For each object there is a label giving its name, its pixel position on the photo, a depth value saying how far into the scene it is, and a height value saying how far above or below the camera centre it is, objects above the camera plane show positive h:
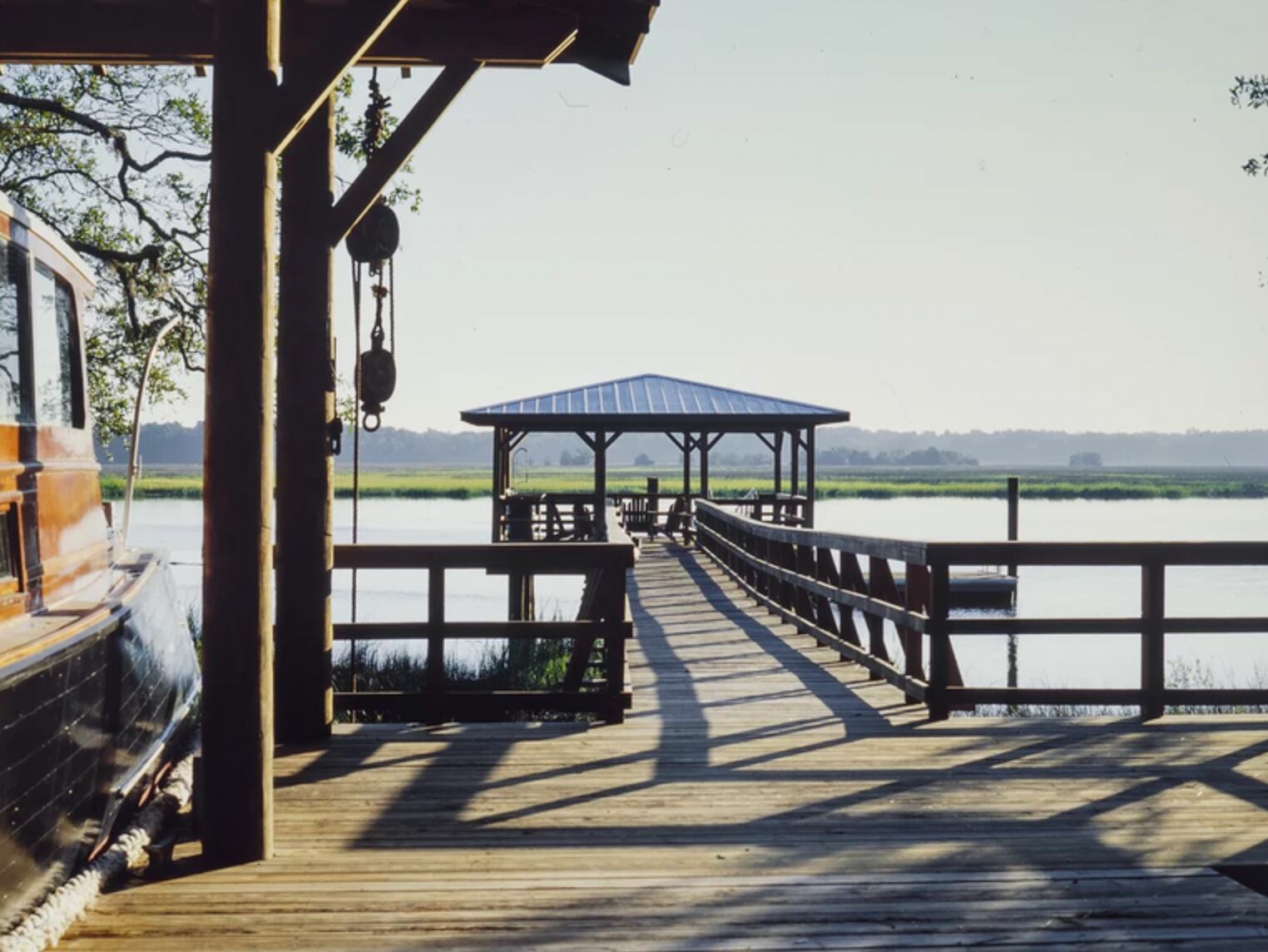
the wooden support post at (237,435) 4.34 +0.07
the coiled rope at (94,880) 3.46 -1.30
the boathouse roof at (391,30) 6.21 +2.10
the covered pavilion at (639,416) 21.64 +0.69
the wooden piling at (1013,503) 27.64 -1.02
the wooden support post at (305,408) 6.05 +0.23
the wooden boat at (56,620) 3.79 -0.60
